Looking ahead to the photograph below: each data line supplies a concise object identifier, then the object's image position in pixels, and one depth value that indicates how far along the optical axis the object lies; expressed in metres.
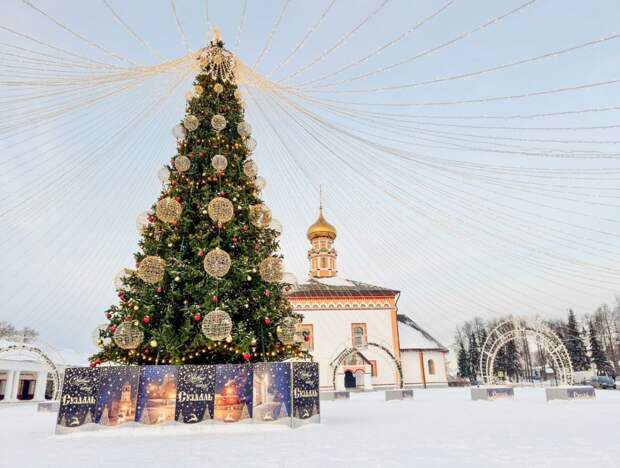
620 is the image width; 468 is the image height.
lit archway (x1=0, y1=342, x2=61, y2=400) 17.23
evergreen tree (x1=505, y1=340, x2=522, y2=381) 48.97
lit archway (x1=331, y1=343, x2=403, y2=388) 23.02
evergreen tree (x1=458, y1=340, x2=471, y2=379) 53.37
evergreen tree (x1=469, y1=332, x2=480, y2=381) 50.41
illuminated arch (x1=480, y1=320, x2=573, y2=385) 17.89
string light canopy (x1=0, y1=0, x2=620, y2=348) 8.67
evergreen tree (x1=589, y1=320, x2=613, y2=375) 41.79
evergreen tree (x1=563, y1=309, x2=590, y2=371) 46.31
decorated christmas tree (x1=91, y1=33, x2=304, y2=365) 8.41
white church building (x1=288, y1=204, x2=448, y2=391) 31.09
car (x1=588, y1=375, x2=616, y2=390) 28.22
